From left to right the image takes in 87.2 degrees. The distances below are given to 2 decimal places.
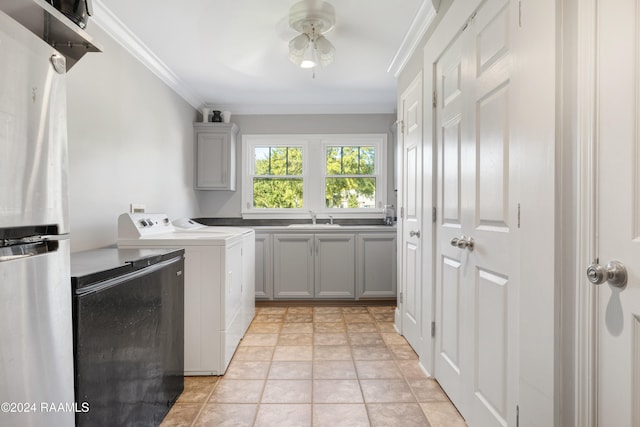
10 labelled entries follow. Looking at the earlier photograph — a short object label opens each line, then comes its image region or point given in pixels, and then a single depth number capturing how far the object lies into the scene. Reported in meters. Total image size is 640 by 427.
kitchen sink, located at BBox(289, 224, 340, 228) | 3.97
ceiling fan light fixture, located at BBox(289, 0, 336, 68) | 2.12
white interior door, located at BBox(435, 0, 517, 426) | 1.30
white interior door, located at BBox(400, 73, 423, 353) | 2.42
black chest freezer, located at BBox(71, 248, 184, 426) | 1.12
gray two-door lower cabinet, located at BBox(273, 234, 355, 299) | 3.88
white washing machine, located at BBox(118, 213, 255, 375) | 2.19
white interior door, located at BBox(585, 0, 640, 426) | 0.79
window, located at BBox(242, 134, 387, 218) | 4.40
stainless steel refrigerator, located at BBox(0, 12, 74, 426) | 0.76
